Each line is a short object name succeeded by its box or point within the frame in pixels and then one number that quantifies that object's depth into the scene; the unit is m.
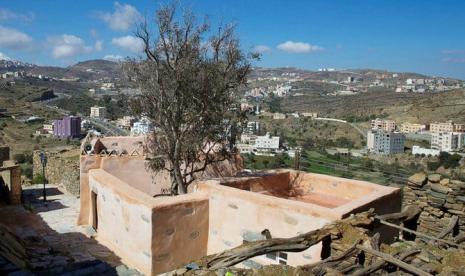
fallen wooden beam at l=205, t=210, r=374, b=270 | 4.45
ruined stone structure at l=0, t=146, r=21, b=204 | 13.87
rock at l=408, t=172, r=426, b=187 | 8.53
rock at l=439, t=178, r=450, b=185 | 8.30
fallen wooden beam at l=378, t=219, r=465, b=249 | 5.42
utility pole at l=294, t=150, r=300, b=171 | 12.06
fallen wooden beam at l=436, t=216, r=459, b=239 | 6.43
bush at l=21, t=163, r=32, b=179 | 22.80
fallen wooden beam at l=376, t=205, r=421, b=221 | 7.19
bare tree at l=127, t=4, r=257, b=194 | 9.65
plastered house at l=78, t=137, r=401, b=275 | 7.17
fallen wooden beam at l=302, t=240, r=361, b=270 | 4.39
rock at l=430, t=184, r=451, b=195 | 8.14
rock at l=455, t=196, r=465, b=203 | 7.95
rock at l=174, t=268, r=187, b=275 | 4.02
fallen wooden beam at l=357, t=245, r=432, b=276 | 4.29
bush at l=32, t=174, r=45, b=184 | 18.41
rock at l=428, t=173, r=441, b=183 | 8.48
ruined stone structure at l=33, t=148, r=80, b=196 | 16.11
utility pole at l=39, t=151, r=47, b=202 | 15.33
